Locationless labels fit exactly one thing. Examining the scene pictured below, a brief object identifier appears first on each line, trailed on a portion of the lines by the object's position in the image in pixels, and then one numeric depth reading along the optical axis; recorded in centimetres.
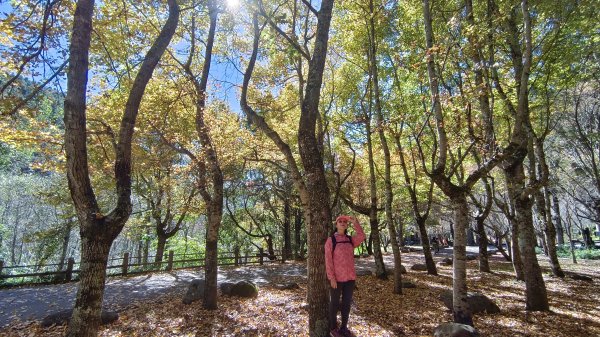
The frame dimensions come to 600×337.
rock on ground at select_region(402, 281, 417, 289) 1016
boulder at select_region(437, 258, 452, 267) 1764
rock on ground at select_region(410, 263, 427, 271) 1515
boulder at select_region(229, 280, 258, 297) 925
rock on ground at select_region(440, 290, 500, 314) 698
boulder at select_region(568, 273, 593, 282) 1125
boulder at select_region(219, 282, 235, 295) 951
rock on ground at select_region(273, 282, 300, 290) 1030
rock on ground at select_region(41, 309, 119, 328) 686
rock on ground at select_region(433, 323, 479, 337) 467
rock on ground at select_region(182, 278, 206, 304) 868
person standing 468
